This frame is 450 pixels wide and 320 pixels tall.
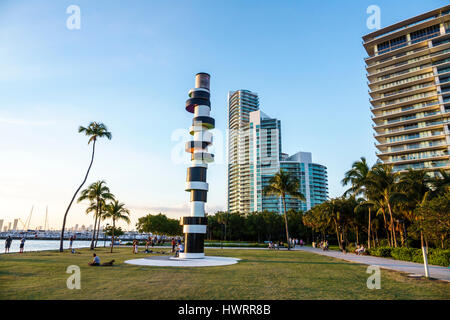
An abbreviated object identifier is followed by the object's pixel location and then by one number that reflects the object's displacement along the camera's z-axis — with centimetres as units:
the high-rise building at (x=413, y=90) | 7731
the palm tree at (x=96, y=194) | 4175
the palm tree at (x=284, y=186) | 4794
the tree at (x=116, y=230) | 7539
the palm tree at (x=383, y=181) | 3319
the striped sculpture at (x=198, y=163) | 2486
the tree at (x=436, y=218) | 1978
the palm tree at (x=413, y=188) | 3028
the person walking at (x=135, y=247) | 3010
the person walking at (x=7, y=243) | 3037
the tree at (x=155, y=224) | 7469
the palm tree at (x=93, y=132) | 3850
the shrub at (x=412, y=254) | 1997
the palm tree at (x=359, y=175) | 3799
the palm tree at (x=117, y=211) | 4112
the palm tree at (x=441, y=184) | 3185
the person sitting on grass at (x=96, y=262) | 1788
